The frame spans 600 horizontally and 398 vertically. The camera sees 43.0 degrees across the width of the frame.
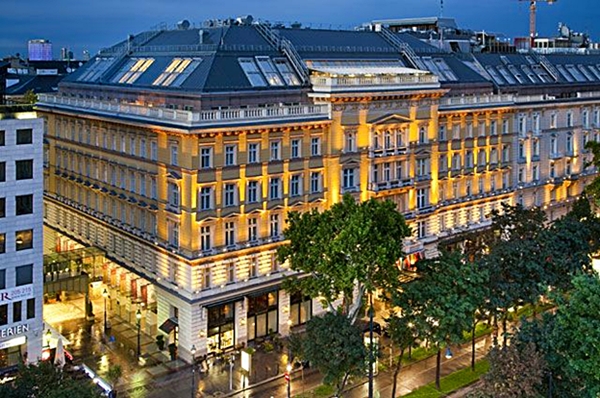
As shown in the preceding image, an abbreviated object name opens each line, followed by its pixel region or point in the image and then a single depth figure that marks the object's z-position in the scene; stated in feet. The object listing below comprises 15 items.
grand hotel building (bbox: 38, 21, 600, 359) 241.76
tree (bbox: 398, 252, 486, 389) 203.41
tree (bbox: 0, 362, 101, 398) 146.61
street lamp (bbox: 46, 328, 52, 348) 222.07
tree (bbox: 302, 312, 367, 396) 194.18
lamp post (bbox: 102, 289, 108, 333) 262.71
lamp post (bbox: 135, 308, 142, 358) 245.65
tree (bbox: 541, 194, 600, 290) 237.25
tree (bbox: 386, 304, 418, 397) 207.21
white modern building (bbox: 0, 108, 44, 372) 206.18
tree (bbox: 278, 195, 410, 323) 210.79
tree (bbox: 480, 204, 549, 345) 223.51
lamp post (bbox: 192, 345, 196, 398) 219.45
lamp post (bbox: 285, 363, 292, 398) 209.56
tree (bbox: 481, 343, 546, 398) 162.91
